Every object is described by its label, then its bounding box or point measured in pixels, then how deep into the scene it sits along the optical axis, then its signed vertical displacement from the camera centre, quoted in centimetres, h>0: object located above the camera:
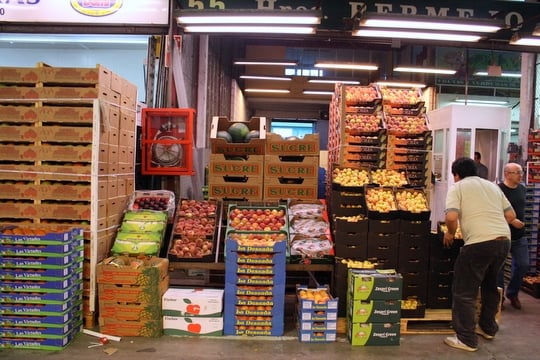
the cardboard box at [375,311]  453 -136
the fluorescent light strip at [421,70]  1309 +289
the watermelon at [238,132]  637 +46
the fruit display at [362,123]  670 +69
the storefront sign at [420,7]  701 +249
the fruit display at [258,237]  486 -77
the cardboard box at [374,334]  455 -159
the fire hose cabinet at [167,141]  636 +30
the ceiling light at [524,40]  665 +195
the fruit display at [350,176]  548 -8
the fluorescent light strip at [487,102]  1816 +284
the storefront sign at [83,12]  663 +212
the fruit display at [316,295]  460 -129
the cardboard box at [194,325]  467 -161
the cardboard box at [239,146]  596 +26
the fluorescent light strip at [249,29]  637 +191
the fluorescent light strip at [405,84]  1545 +299
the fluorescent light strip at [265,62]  1441 +325
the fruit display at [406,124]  681 +71
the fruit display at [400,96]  715 +116
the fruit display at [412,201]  519 -33
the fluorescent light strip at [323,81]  1808 +342
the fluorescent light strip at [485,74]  1571 +356
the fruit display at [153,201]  578 -47
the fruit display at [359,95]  698 +113
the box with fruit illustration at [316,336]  459 -165
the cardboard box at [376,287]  453 -113
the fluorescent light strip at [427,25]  591 +189
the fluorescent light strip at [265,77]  1697 +333
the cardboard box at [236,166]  581 -1
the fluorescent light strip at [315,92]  1991 +328
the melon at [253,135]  619 +42
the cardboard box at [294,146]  587 +27
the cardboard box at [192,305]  466 -140
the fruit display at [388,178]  578 -9
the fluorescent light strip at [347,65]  1361 +307
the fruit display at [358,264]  494 -100
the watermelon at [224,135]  623 +41
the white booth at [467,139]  973 +74
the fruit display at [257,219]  530 -61
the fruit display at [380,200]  514 -33
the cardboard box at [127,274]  462 -111
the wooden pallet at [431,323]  496 -167
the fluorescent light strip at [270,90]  1978 +324
